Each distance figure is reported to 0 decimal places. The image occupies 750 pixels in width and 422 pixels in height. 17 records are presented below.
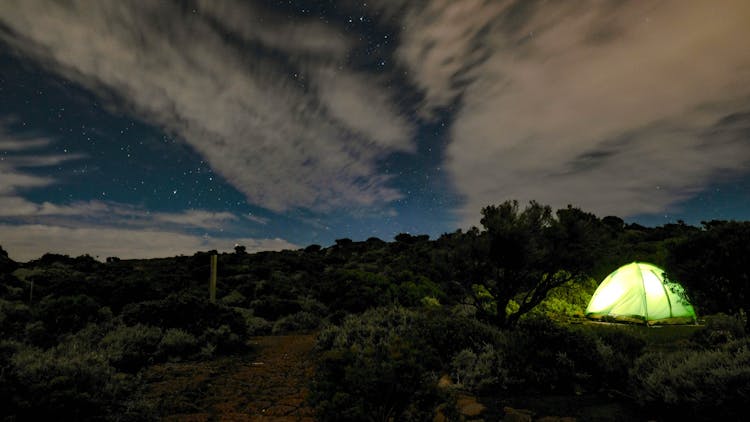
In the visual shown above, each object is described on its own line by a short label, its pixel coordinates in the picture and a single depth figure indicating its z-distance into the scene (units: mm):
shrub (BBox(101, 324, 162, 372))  7840
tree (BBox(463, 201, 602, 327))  8664
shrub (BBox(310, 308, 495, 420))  3385
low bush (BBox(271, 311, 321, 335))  13955
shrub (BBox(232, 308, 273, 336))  13445
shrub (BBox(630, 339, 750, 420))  4137
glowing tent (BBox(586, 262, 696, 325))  12461
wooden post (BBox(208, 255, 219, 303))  14851
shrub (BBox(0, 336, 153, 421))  4328
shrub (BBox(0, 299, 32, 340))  10156
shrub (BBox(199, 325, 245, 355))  10031
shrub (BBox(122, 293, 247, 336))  10750
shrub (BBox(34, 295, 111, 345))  10969
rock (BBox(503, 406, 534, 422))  4742
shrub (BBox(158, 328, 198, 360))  9094
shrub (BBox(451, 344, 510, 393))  6066
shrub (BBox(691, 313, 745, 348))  6625
